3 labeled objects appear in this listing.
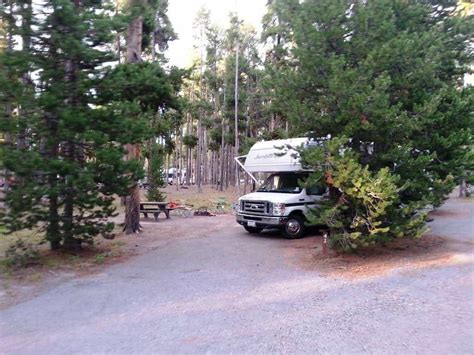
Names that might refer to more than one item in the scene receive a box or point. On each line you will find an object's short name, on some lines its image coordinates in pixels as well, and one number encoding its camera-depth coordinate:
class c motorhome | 13.60
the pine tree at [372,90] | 9.42
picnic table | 19.65
